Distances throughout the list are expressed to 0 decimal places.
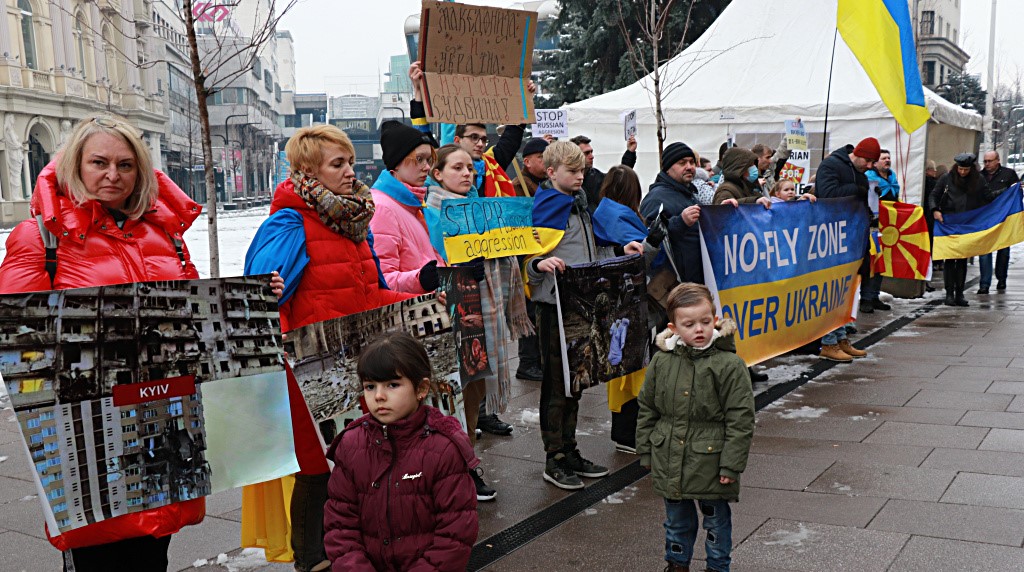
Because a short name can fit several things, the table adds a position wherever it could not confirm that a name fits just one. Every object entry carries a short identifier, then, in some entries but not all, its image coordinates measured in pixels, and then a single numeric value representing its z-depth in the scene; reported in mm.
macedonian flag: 10773
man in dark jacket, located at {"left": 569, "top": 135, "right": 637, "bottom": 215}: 8731
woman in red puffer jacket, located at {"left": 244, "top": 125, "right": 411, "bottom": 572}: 3484
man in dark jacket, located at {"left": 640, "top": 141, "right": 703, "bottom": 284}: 5973
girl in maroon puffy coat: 2656
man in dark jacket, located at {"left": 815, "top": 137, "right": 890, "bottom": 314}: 8664
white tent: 15992
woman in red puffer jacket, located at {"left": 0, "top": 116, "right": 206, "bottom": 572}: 2793
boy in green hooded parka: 3488
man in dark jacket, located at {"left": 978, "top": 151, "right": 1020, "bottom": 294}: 12680
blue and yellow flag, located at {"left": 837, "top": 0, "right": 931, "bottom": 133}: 8422
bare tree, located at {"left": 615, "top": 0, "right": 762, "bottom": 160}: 16147
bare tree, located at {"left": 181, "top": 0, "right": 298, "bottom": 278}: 8398
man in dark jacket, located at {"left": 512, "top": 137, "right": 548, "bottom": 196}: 8094
